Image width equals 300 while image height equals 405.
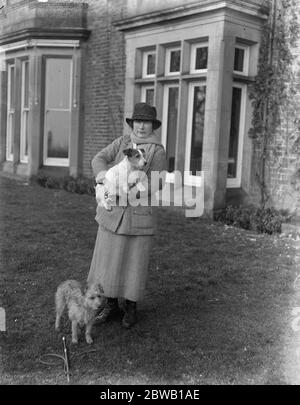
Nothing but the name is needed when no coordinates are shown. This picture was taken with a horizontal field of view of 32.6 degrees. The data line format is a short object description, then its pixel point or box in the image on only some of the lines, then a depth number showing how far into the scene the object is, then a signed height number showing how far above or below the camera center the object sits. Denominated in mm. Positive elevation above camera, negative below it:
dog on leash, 4191 -1372
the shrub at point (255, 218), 9039 -1330
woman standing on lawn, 4477 -794
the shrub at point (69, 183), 12297 -1163
